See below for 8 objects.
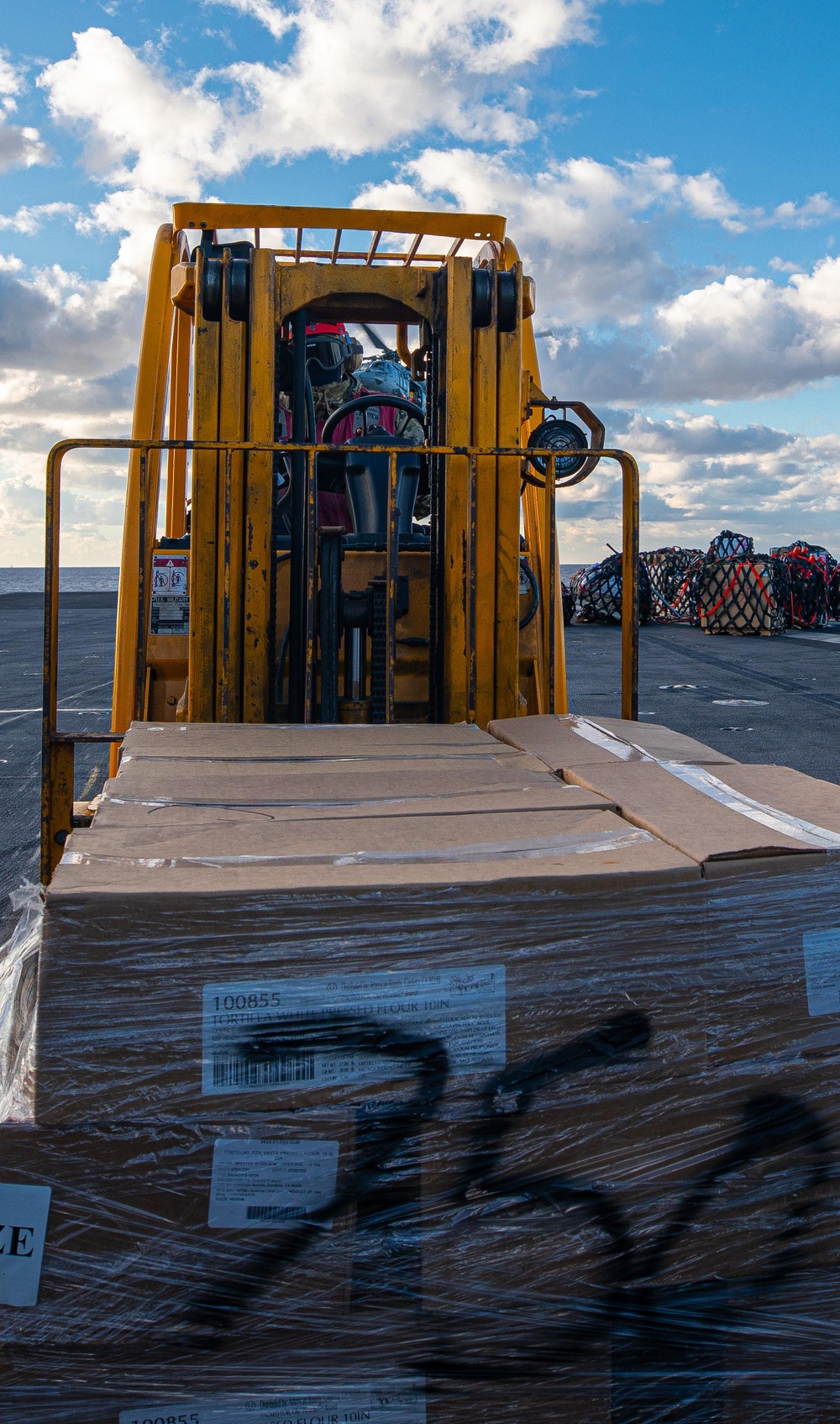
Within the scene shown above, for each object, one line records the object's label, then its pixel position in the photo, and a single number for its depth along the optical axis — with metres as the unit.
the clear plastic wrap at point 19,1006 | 1.89
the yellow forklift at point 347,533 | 3.93
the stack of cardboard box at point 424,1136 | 1.67
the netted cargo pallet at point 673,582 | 32.66
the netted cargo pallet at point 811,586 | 29.62
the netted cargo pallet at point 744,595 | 26.61
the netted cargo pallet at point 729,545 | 28.89
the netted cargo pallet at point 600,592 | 30.34
